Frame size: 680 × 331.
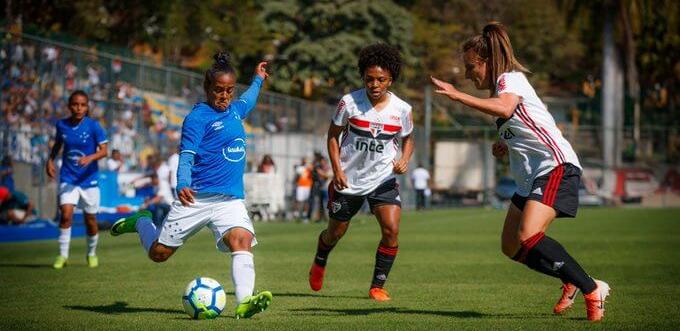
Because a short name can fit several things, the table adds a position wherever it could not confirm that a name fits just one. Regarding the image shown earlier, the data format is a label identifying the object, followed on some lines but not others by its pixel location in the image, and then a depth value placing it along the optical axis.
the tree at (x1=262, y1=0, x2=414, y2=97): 55.47
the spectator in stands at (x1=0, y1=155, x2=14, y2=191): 22.97
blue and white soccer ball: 9.21
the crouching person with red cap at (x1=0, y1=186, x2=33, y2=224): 23.12
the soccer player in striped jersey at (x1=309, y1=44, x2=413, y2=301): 10.84
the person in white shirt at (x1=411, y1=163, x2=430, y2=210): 46.06
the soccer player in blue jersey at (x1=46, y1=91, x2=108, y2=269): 14.87
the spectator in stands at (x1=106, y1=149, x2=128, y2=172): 26.47
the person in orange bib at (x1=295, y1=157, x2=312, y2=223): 36.03
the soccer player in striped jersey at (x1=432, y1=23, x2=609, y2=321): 8.76
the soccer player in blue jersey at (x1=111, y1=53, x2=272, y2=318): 9.20
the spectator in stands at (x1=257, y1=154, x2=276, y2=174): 33.94
